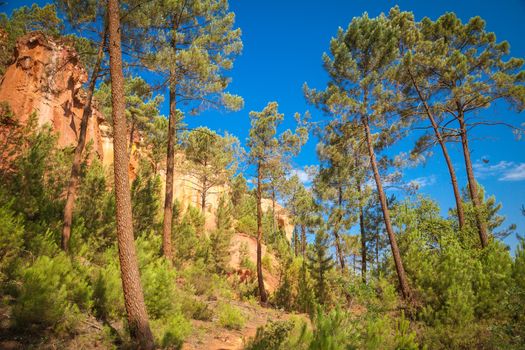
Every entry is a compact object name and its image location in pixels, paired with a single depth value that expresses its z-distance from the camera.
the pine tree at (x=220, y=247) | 17.96
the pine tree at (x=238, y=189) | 32.41
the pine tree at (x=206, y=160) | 23.09
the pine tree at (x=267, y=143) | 18.34
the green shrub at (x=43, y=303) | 4.77
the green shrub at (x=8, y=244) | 5.71
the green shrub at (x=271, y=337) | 6.28
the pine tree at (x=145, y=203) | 12.30
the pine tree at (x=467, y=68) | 12.18
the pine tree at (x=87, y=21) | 9.96
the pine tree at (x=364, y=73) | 11.68
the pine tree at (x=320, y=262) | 16.05
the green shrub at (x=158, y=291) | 7.07
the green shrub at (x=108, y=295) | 6.54
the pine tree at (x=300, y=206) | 17.20
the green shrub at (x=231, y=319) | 9.27
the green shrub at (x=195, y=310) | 8.88
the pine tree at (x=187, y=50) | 9.72
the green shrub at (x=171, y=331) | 6.13
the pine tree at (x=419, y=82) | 12.46
